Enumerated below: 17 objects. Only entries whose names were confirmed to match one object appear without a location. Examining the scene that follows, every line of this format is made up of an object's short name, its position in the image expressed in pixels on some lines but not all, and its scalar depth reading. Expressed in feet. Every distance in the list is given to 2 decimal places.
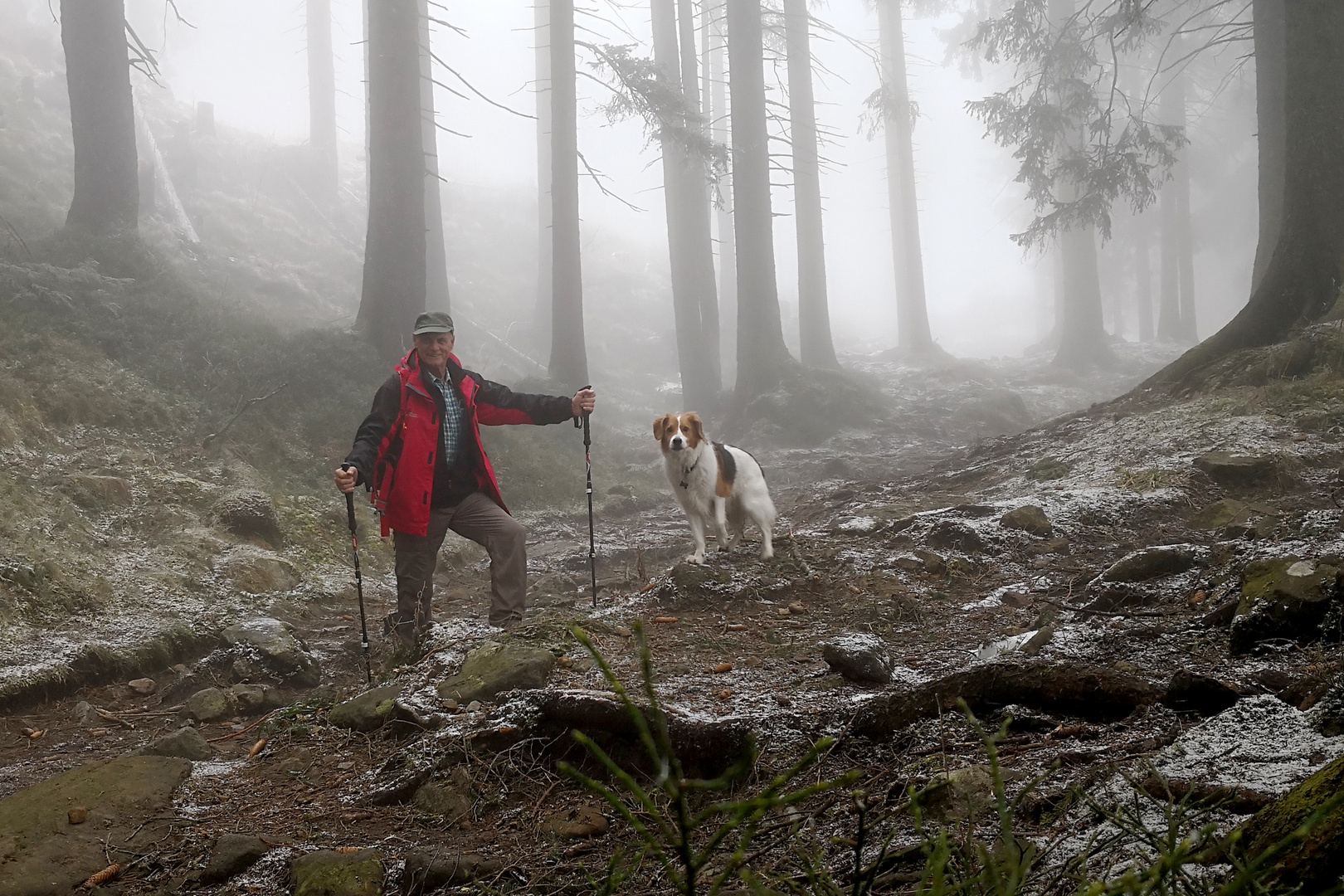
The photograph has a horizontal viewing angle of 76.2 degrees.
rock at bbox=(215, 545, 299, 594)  23.29
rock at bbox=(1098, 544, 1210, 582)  15.67
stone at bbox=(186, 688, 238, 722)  16.48
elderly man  19.25
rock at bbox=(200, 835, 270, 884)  9.67
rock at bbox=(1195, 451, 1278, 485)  21.57
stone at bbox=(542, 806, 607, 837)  9.96
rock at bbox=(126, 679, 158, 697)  18.07
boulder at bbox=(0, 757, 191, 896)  9.88
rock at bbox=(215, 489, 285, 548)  25.52
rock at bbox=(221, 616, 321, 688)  18.81
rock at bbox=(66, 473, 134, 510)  23.45
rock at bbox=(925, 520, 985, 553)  21.44
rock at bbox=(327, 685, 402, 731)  13.85
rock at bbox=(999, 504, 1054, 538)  21.65
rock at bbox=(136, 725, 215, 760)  13.96
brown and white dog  23.03
